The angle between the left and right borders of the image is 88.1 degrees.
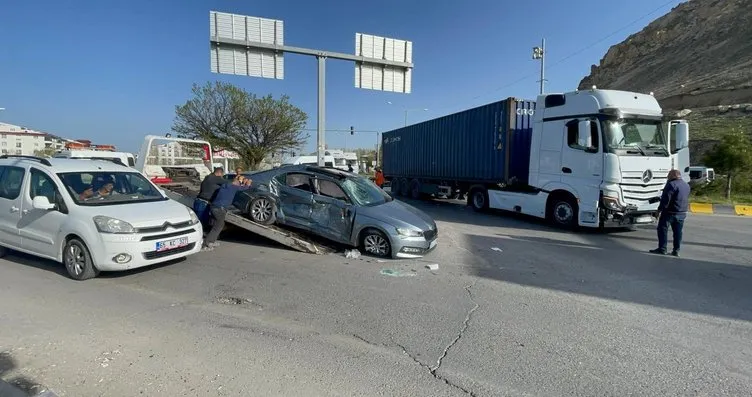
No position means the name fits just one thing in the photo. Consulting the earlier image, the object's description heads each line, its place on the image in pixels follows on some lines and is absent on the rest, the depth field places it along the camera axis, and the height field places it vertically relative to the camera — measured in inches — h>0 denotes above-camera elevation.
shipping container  448.8 +35.7
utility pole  1051.9 +321.4
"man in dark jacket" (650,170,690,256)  278.1 -23.9
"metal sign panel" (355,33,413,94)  536.7 +147.9
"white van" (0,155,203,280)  193.9 -27.9
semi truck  341.4 +17.9
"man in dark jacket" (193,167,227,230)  286.4 -21.0
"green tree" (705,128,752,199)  611.2 +32.8
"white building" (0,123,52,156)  3924.7 +246.0
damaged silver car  258.5 -29.6
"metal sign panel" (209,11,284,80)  473.1 +149.3
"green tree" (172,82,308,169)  1176.2 +144.0
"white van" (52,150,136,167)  499.4 +13.6
